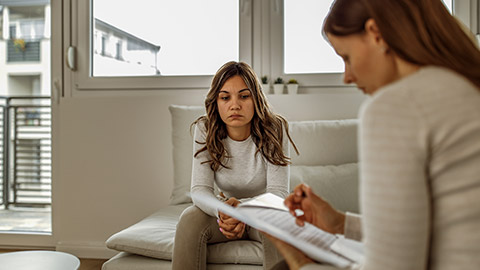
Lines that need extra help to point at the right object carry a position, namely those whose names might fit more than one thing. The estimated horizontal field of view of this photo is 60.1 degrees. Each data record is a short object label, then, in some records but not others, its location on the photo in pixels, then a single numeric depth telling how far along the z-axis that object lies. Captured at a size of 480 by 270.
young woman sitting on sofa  1.51
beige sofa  1.42
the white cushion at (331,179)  1.68
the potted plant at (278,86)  2.28
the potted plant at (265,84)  2.28
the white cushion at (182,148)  2.00
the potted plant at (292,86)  2.27
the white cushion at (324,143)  1.89
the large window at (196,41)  2.34
